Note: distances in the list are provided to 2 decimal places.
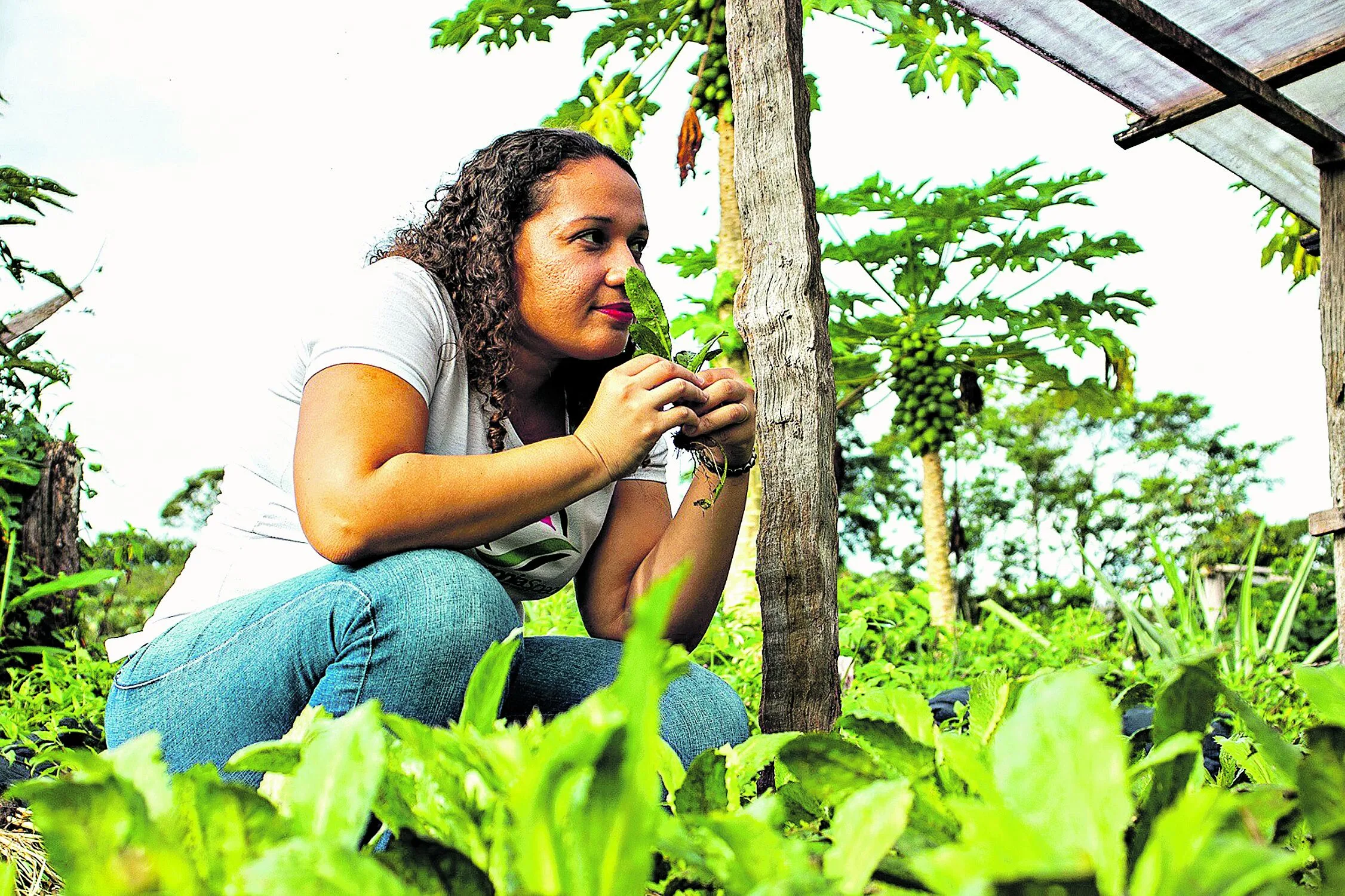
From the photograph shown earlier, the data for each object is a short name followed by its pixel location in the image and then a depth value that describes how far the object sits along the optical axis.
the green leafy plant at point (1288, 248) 6.25
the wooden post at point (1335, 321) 3.31
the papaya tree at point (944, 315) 5.58
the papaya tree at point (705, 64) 4.70
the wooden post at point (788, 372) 1.18
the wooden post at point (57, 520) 4.05
